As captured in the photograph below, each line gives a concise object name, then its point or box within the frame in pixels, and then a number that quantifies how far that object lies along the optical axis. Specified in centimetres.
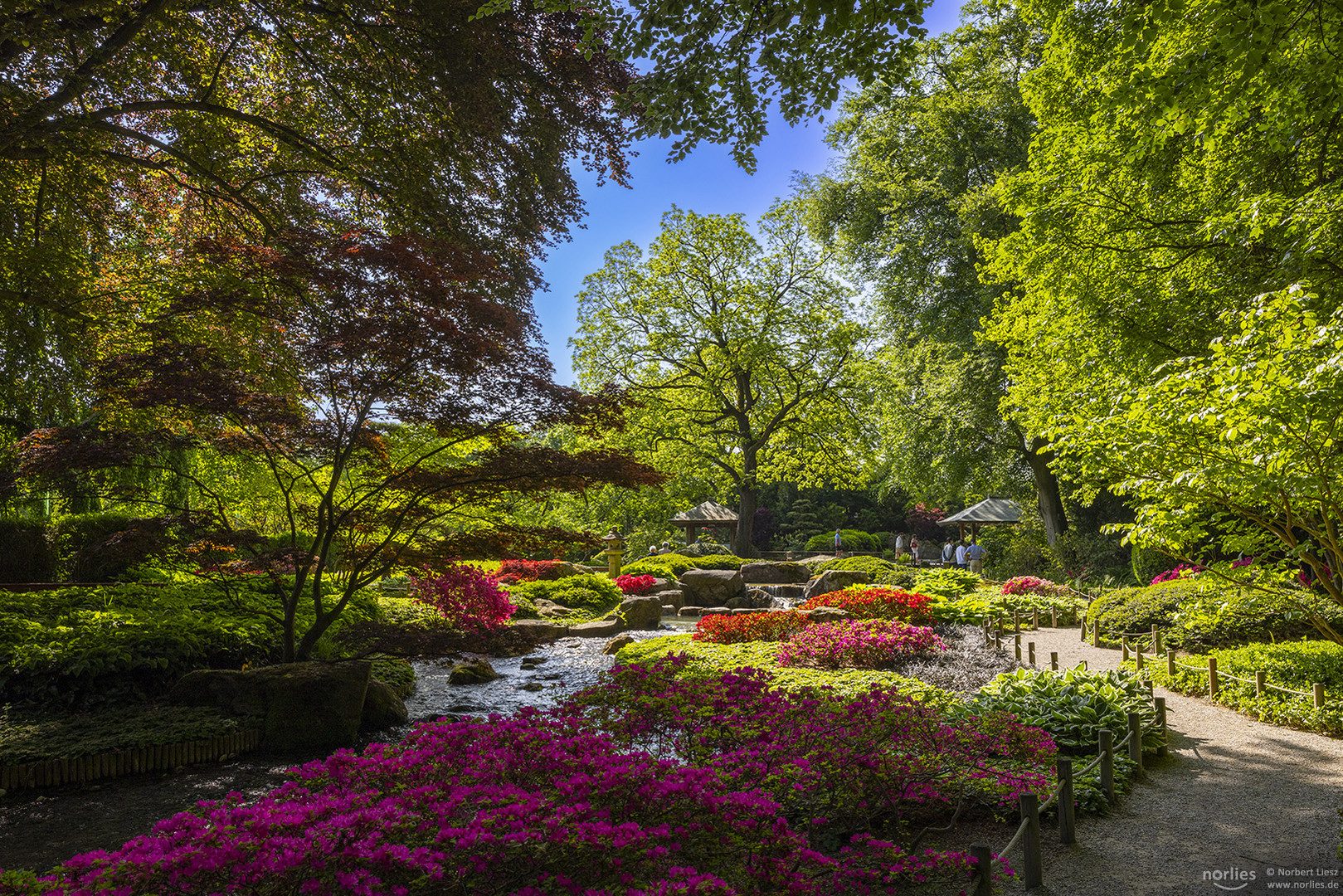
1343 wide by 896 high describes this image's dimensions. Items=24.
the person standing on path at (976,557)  2183
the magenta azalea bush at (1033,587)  1452
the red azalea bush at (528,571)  899
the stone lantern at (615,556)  1848
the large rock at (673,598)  1513
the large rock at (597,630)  1167
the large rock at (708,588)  1596
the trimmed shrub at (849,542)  3259
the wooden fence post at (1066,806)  382
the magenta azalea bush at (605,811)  228
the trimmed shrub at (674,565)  1809
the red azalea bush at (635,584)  1567
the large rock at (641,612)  1270
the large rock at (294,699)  579
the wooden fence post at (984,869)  276
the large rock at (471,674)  862
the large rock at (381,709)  644
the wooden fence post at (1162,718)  549
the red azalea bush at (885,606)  1061
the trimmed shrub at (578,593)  1425
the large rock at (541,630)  1099
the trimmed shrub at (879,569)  1534
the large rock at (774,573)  1731
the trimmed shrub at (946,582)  1423
